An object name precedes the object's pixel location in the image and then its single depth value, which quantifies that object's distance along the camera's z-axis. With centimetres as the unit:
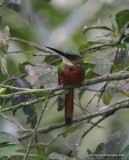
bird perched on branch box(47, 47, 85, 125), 482
